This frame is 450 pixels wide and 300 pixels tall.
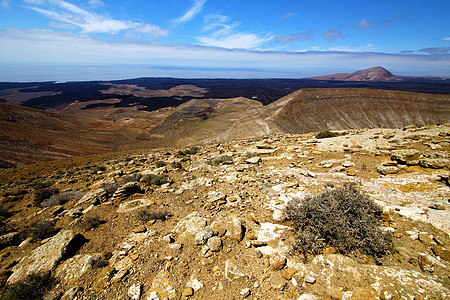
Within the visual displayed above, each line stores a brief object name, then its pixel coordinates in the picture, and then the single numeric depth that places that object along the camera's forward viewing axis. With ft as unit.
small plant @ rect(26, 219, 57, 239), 15.57
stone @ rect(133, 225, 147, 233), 15.01
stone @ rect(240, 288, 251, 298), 9.36
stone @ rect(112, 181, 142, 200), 20.59
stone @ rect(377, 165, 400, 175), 20.40
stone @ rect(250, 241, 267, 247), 12.15
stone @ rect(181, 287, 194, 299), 9.68
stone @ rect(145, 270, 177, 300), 9.83
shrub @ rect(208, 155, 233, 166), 29.74
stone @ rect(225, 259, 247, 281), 10.32
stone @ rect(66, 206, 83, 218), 18.33
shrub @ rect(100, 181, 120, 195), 21.80
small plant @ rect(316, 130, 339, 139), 43.59
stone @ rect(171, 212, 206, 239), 14.02
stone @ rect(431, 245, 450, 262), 10.18
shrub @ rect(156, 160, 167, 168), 32.29
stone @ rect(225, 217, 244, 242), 12.85
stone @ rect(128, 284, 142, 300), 9.91
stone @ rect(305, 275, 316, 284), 9.52
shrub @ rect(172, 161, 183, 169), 29.65
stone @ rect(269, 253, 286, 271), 10.49
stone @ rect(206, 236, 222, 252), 12.16
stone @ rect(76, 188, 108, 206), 20.22
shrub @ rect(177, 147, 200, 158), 41.72
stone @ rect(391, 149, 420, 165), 21.17
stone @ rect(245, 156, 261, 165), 27.68
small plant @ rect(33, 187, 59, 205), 23.27
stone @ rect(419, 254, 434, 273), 9.55
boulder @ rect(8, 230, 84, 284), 11.93
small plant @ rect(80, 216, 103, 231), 15.81
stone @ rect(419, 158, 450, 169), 19.10
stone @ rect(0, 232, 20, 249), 15.06
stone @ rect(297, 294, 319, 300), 8.80
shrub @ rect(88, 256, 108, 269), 11.84
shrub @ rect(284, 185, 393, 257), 10.84
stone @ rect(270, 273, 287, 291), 9.53
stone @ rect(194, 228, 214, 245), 12.78
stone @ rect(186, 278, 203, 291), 10.04
